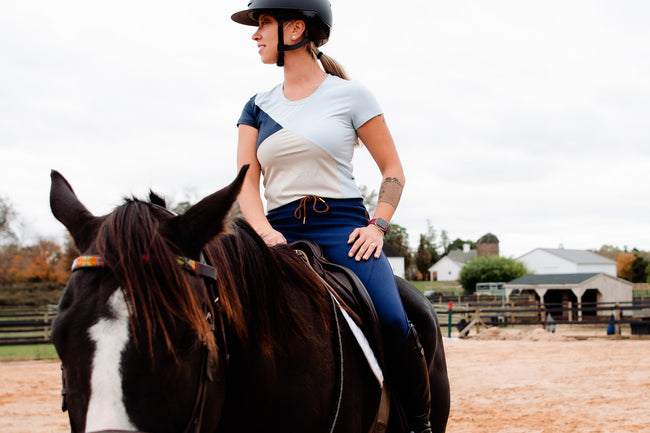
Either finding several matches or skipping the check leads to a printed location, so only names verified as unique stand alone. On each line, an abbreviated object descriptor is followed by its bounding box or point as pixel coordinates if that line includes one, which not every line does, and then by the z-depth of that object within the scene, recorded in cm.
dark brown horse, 147
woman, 256
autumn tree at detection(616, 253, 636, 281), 7386
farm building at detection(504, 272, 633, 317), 3394
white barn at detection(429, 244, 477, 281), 9231
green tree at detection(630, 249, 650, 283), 7069
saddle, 240
